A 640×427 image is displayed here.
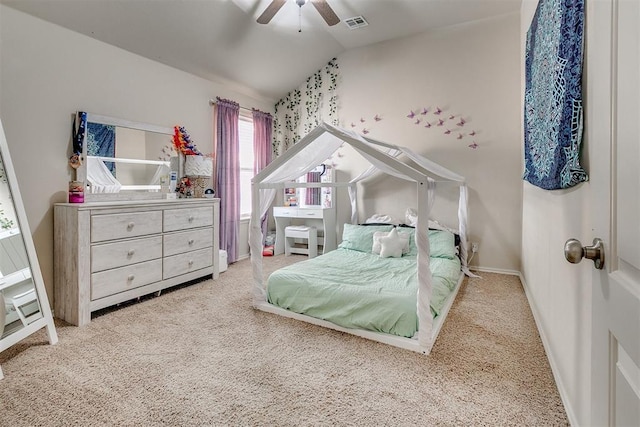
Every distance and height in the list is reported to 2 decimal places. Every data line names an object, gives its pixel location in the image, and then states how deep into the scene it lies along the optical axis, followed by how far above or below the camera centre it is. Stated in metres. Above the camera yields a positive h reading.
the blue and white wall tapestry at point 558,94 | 1.31 +0.55
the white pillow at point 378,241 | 3.68 -0.31
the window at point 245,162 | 4.93 +0.78
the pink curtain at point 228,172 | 4.33 +0.55
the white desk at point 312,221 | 4.81 -0.11
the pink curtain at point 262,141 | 4.98 +1.12
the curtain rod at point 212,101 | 4.26 +1.45
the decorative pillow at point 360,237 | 3.93 -0.28
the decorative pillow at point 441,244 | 3.62 -0.35
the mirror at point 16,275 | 2.05 -0.41
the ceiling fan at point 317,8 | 2.77 +1.78
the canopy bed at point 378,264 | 2.17 -0.49
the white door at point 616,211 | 0.60 +0.01
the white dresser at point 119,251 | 2.59 -0.34
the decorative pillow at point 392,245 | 3.57 -0.34
